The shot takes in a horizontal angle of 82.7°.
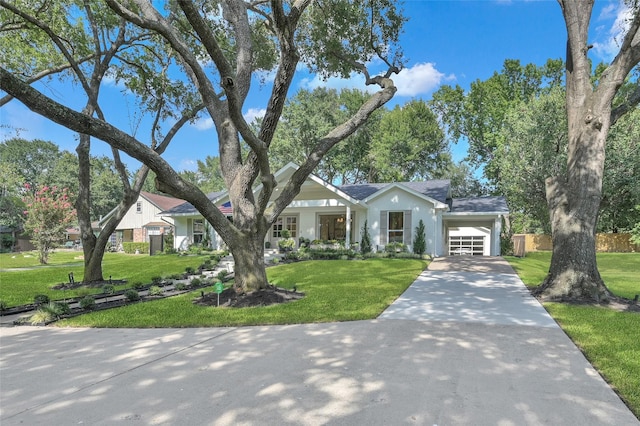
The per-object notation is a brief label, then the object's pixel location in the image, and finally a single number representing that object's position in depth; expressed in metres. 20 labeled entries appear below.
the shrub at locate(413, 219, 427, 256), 18.09
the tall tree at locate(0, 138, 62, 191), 46.97
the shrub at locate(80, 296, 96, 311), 7.01
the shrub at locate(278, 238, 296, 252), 19.22
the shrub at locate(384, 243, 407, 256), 18.38
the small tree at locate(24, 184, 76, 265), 17.73
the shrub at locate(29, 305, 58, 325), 6.09
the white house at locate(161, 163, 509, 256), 18.80
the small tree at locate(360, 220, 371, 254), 19.33
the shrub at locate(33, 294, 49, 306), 7.35
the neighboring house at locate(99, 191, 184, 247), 30.27
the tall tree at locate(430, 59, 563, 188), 31.62
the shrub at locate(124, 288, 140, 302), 7.98
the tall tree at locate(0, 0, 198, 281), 10.09
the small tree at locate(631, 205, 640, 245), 23.84
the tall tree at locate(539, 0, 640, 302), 8.00
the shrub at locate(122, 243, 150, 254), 27.75
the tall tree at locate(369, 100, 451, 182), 33.12
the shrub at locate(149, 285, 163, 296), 8.75
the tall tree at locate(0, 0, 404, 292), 5.89
